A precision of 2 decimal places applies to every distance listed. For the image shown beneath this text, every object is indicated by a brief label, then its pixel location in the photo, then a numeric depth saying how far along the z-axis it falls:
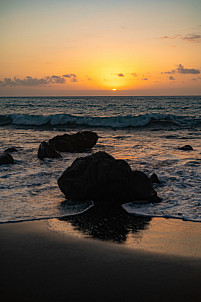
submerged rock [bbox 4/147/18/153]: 11.52
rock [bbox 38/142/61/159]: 10.24
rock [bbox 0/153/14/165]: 8.98
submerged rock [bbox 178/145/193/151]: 12.16
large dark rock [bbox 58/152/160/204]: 5.62
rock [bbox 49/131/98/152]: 12.14
